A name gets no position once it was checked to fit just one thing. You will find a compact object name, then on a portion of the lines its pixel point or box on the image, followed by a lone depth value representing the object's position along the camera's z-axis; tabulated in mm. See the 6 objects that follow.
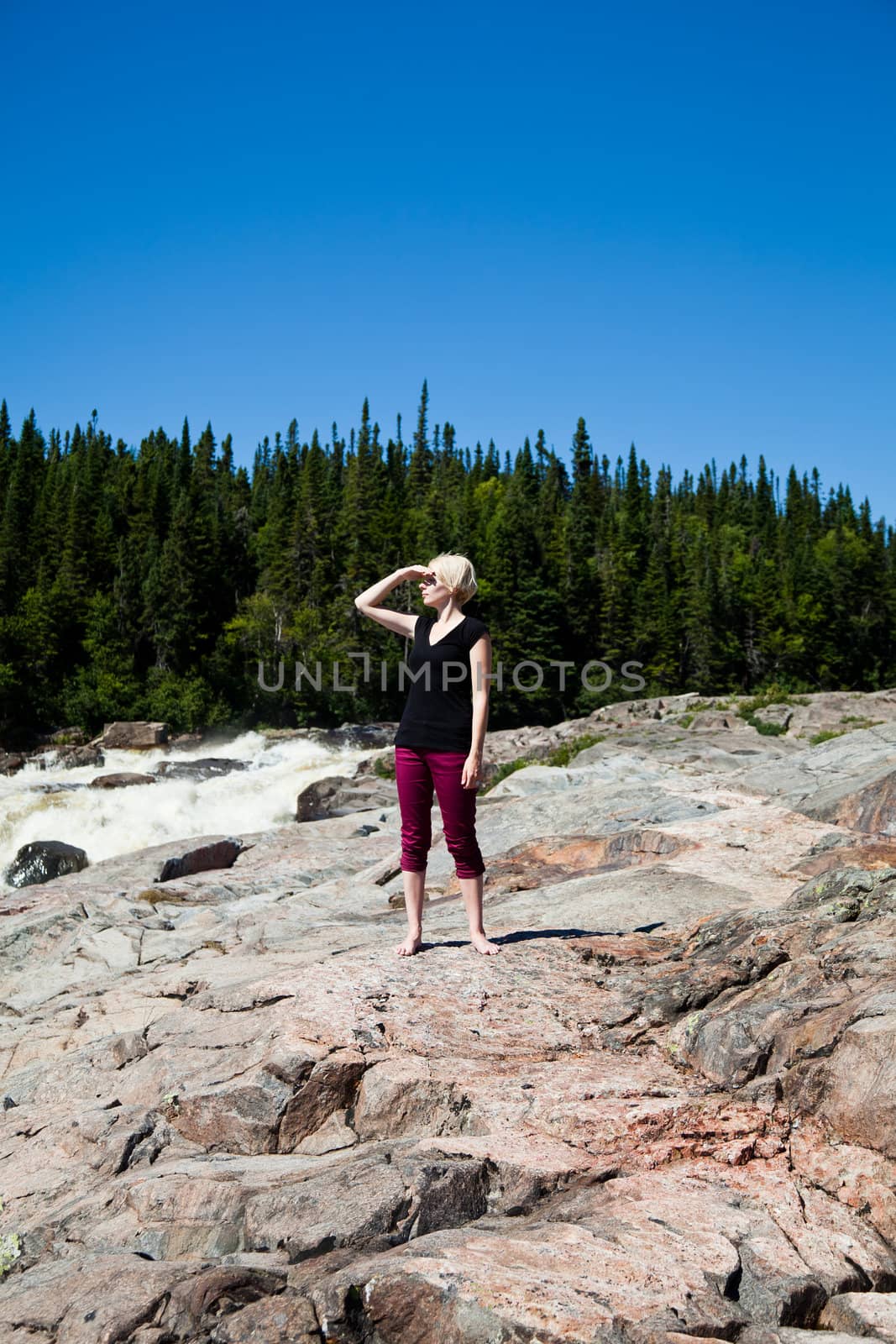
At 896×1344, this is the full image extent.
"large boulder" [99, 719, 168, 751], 45906
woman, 5898
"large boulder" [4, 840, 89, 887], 18266
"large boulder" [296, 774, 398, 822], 24969
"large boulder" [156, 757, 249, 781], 33281
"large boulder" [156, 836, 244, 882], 14961
